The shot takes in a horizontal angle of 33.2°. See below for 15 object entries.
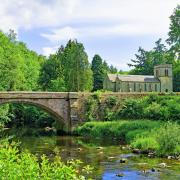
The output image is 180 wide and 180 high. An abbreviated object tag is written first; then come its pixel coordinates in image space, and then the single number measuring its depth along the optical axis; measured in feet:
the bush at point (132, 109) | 122.71
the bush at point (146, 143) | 78.91
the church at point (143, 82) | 193.91
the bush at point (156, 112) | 111.02
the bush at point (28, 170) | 20.87
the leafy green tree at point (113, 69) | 360.20
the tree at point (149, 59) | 240.37
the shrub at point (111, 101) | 130.63
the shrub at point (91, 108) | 127.83
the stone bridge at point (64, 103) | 120.04
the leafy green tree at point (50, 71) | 193.15
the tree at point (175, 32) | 180.35
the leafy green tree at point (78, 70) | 172.26
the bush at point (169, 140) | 71.90
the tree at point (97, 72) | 215.95
